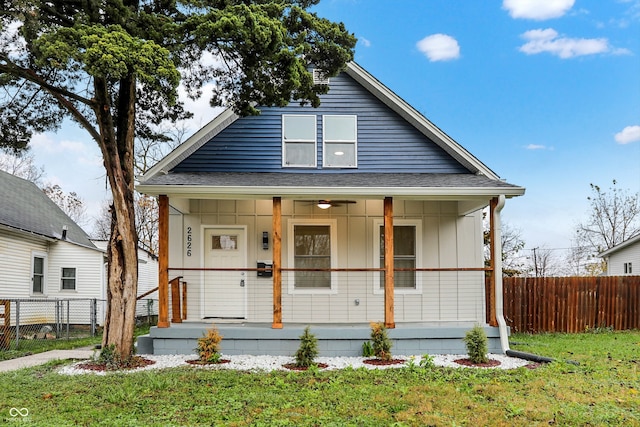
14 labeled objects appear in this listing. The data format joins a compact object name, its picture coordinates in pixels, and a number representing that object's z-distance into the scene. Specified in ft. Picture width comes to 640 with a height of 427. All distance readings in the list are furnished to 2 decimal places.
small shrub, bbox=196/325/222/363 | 27.14
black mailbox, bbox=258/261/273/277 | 35.12
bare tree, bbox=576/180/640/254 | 93.91
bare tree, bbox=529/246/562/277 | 99.91
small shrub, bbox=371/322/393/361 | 27.78
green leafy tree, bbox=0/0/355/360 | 22.99
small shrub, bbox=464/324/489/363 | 26.94
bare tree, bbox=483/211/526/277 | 84.64
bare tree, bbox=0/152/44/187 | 92.66
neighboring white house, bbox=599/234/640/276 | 68.90
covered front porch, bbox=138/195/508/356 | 32.01
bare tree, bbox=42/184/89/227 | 100.37
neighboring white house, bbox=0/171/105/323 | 49.29
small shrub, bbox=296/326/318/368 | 26.13
